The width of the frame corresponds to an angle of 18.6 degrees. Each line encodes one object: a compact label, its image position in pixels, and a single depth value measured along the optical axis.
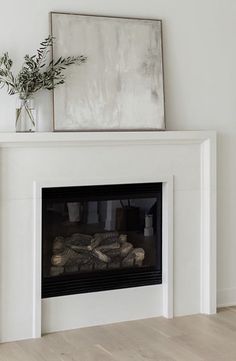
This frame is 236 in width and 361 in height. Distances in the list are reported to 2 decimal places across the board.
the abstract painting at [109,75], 4.12
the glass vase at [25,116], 4.00
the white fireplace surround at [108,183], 3.97
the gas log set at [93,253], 4.22
